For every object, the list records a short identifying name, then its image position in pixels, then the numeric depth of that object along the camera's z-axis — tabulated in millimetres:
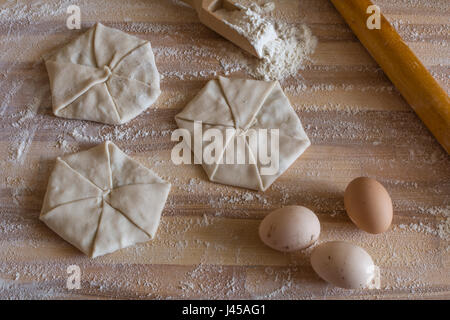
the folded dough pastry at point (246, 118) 630
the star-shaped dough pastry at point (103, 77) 644
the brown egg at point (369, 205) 587
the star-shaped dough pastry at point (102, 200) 607
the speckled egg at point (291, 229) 581
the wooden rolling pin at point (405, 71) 633
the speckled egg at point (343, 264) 574
